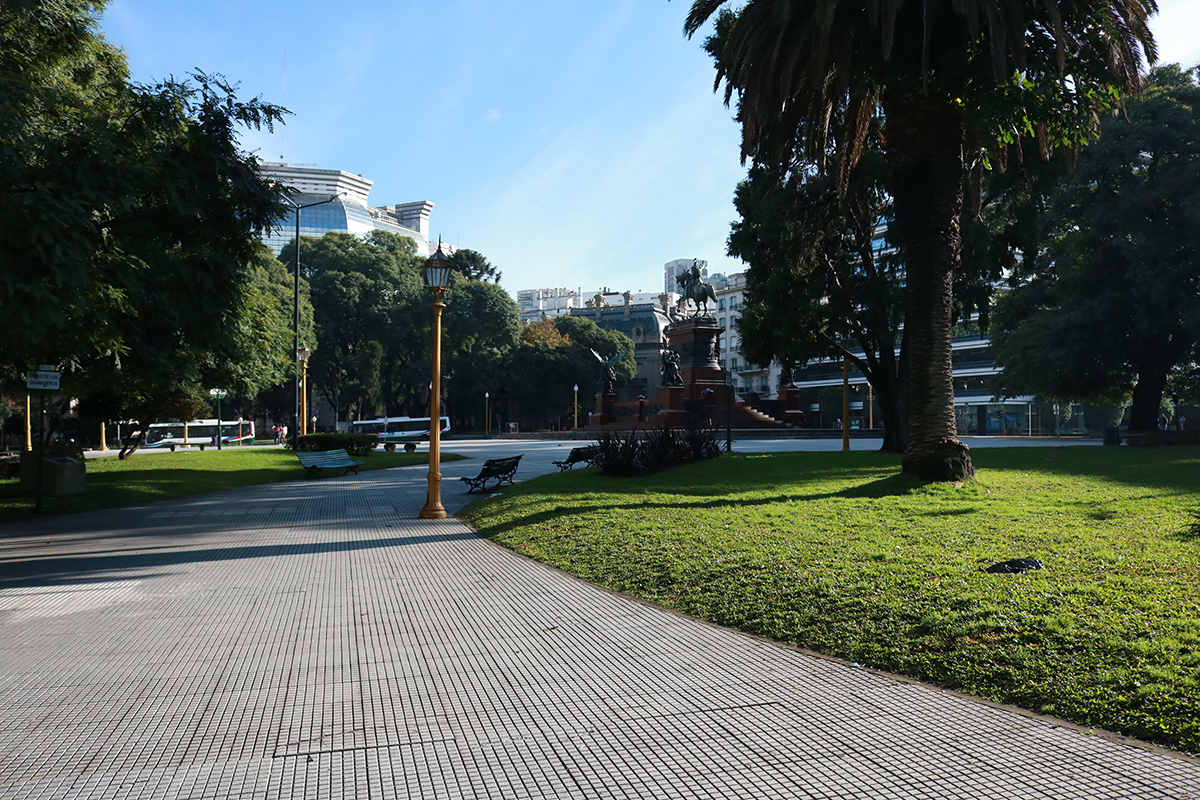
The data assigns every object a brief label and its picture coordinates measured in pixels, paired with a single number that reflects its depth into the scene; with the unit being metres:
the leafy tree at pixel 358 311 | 64.50
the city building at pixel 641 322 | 111.81
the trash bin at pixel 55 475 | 17.36
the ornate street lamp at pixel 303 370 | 37.59
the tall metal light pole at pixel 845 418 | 29.70
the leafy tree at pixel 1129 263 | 25.69
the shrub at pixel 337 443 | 33.50
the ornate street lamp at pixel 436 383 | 14.08
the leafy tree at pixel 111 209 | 9.47
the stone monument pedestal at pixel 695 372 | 53.03
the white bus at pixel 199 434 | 56.83
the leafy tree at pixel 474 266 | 88.88
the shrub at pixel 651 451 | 18.78
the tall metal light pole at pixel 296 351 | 35.38
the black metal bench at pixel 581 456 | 21.18
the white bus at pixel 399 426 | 63.96
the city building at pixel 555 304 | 164.12
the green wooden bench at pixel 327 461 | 22.58
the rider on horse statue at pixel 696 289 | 58.69
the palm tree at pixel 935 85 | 12.26
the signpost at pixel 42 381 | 13.48
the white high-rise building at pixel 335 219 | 165.00
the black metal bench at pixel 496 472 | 17.88
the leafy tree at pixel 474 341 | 69.88
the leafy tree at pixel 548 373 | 77.25
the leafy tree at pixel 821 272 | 23.05
